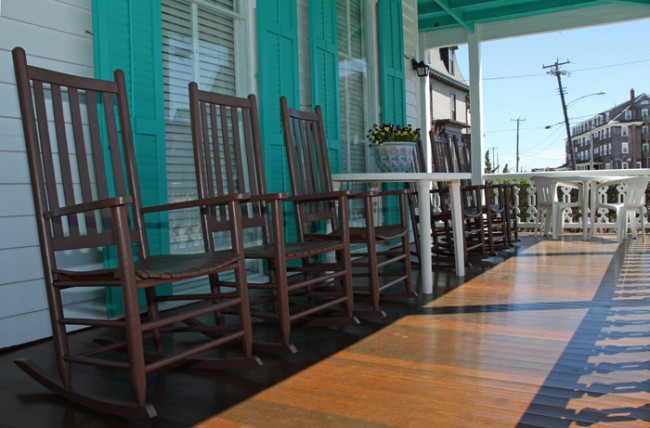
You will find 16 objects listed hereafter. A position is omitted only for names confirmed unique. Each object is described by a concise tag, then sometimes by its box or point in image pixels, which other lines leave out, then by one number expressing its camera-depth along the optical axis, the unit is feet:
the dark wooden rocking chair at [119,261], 5.39
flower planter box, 13.01
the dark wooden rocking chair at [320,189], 9.25
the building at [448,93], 68.18
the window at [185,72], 10.40
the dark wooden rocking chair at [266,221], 7.35
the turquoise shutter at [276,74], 12.13
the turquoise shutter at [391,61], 17.66
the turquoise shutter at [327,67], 14.25
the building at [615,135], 131.54
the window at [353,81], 16.16
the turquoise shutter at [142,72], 8.81
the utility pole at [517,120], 128.13
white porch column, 25.25
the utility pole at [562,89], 76.59
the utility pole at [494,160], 130.86
